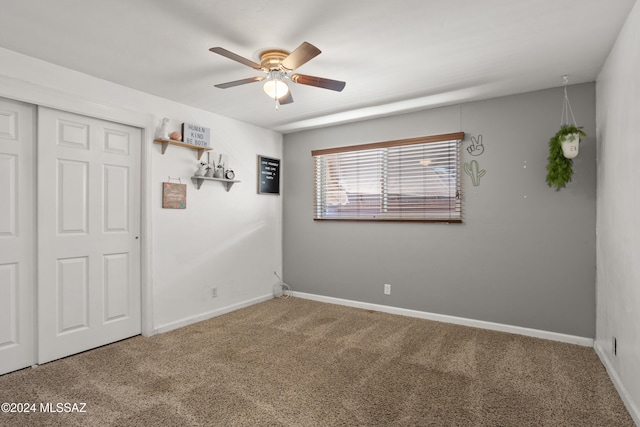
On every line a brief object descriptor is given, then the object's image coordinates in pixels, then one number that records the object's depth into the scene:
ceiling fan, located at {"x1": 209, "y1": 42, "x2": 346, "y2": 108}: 2.47
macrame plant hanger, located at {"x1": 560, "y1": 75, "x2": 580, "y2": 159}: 2.87
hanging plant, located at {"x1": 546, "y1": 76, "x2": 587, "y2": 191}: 2.88
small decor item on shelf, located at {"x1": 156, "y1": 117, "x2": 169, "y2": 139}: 3.41
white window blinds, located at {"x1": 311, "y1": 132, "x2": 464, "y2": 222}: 3.80
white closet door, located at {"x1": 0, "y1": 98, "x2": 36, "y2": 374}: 2.56
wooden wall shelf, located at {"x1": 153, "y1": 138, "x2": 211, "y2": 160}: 3.45
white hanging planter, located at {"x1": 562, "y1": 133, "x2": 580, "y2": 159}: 2.87
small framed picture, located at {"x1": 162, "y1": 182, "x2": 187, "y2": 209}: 3.55
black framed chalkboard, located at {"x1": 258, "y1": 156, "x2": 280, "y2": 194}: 4.67
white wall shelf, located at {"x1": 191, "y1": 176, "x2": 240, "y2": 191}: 3.83
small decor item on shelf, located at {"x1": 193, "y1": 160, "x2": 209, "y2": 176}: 3.81
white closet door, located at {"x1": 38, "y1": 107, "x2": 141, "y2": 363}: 2.77
